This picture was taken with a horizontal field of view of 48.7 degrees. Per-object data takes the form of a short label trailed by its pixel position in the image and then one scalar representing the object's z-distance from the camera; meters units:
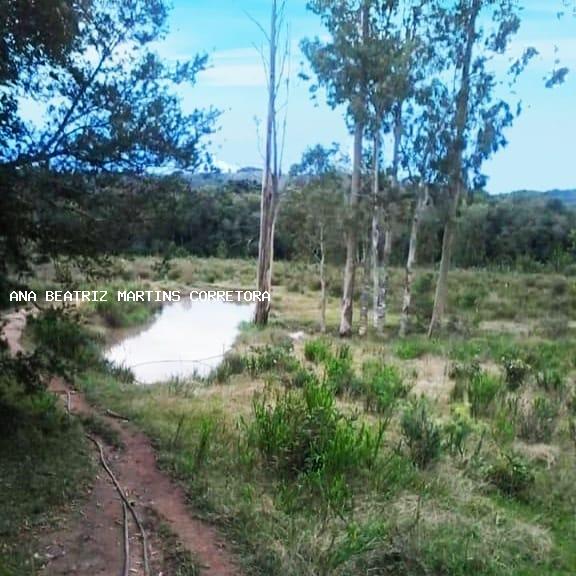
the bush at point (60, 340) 5.74
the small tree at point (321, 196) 18.83
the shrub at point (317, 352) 10.60
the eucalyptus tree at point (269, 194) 17.52
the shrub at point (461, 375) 8.59
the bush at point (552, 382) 9.10
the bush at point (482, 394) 7.82
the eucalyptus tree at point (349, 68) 16.36
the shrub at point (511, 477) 5.77
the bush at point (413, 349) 12.05
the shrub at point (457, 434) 6.27
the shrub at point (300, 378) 8.41
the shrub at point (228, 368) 9.23
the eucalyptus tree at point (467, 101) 16.53
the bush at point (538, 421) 7.09
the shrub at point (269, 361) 9.53
